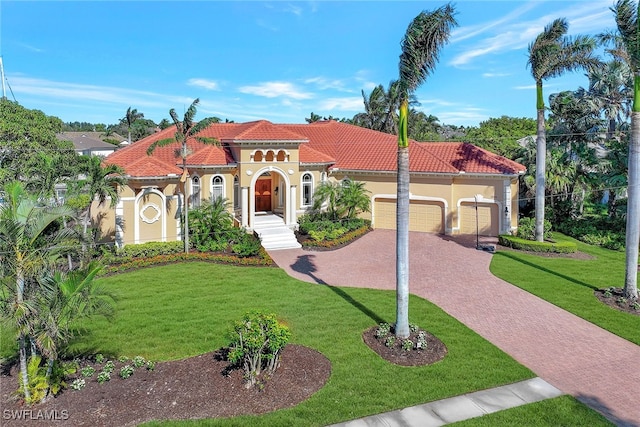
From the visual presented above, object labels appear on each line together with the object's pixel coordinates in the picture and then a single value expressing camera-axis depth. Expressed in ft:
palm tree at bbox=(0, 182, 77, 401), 27.43
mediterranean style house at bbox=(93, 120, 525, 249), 75.10
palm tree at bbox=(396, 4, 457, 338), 38.22
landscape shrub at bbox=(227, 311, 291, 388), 32.83
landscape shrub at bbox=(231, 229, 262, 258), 72.08
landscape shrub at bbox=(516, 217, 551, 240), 81.10
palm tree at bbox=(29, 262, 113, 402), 27.71
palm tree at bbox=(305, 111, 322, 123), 189.16
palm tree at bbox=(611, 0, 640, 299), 49.02
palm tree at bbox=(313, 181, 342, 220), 90.58
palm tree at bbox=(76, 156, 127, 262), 60.39
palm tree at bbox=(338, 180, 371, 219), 90.58
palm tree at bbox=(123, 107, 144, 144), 182.74
